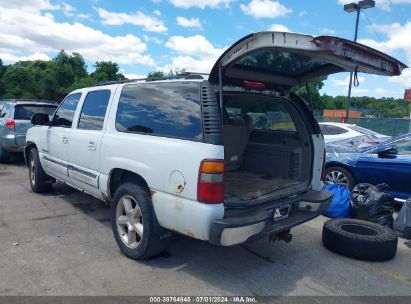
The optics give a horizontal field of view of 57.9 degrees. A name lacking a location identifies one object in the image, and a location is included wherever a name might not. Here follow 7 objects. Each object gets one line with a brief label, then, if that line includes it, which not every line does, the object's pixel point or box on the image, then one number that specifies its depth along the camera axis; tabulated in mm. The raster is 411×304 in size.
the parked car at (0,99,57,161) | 9719
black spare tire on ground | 4270
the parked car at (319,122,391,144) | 10879
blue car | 6098
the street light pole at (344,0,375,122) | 15573
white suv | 3223
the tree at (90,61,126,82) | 44994
